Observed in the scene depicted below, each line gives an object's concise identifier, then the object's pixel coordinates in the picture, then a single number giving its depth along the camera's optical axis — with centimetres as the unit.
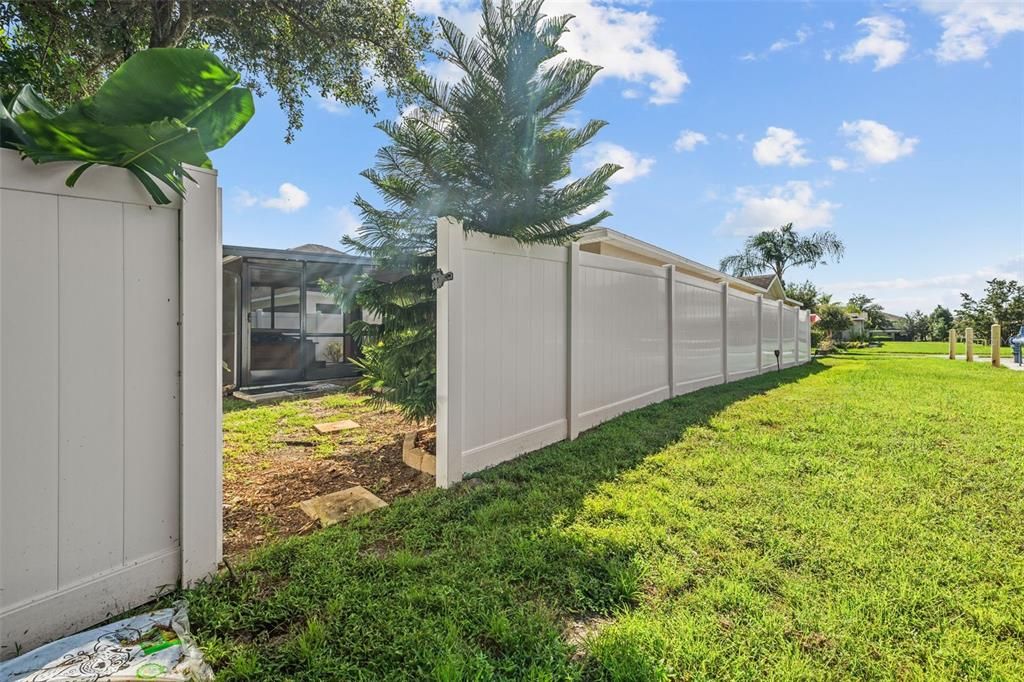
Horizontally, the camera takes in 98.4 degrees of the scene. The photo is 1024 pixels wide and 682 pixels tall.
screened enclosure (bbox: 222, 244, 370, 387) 842
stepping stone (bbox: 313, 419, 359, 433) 507
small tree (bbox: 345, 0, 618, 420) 345
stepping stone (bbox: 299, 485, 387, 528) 274
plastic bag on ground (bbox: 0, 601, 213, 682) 132
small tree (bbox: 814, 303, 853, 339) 2431
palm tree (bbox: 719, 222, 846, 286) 3069
